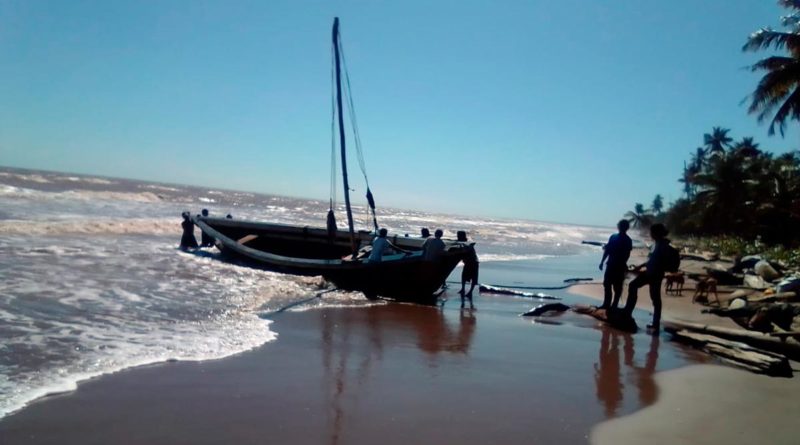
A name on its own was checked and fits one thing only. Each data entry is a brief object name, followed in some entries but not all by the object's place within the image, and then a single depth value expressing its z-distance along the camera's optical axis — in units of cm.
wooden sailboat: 1177
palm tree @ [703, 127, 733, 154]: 6019
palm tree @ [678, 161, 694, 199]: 5091
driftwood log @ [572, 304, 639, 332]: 894
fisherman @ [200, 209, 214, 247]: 2012
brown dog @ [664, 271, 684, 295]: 1302
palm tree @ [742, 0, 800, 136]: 1877
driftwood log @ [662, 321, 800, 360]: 702
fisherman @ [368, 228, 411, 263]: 1216
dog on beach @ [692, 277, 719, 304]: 1178
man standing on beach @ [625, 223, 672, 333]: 875
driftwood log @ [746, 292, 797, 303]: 1029
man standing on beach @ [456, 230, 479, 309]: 1200
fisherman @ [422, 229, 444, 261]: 1158
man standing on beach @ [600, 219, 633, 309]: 951
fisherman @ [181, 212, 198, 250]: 1944
